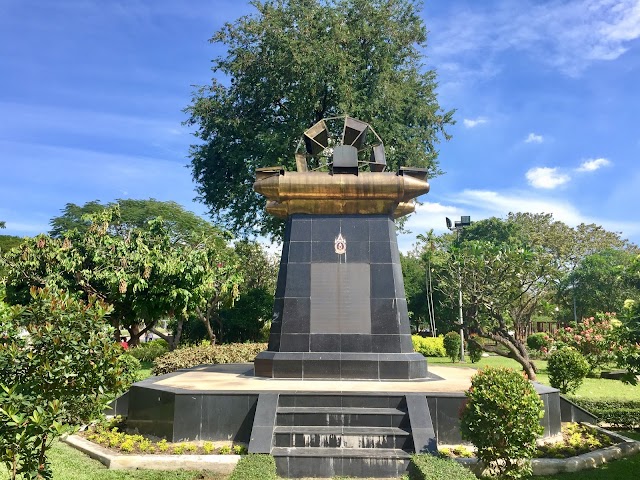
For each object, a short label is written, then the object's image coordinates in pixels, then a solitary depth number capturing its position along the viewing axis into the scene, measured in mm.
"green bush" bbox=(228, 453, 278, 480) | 6191
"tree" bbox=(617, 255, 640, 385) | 7560
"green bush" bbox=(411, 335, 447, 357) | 31438
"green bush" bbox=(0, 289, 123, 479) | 4887
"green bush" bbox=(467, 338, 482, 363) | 23966
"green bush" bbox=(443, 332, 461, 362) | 27458
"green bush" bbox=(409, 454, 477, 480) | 6078
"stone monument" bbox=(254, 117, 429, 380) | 10453
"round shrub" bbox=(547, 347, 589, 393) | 12625
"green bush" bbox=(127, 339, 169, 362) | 24172
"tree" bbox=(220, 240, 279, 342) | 28500
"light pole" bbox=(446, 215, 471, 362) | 27602
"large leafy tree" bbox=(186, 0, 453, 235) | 22266
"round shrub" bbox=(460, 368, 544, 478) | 6516
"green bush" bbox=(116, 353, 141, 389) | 5854
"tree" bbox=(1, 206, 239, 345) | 18000
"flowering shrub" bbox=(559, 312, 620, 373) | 15355
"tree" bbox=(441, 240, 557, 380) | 17703
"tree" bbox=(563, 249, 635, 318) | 41500
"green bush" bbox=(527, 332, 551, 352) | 31884
